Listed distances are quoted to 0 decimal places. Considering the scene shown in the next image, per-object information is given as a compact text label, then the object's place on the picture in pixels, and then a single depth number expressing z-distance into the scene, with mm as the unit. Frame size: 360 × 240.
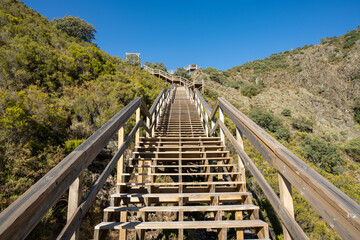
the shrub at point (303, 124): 17781
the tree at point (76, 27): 16656
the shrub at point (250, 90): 25678
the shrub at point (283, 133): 15327
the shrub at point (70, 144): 4707
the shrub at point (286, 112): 20047
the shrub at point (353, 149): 14672
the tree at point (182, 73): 32491
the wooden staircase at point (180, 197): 1729
